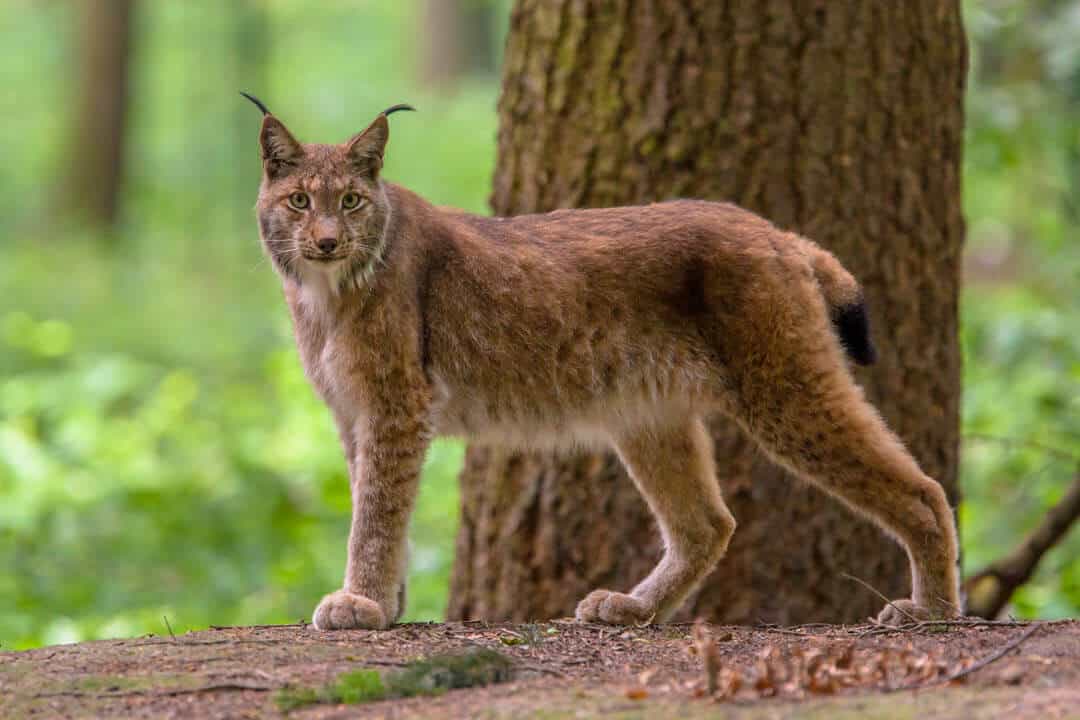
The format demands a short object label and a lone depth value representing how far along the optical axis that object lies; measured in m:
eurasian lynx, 8.58
